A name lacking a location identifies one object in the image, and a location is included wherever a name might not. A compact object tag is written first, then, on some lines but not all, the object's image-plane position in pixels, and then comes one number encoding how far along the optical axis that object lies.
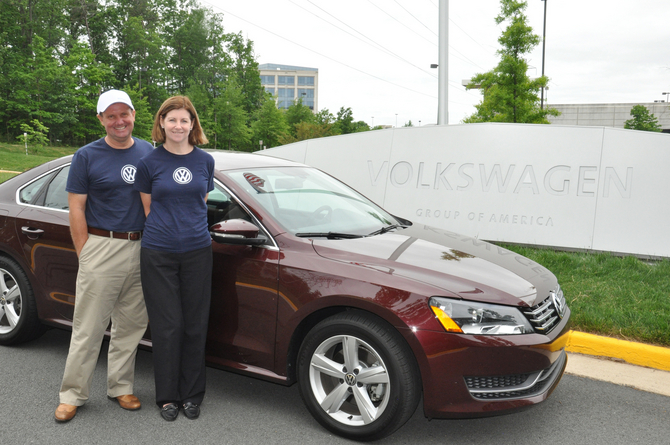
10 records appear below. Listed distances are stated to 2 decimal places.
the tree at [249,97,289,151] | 54.94
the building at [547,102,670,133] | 58.53
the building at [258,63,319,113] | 146.00
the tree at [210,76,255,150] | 49.50
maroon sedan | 2.75
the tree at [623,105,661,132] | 54.25
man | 3.17
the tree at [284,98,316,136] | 61.56
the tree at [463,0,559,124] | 19.91
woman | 3.06
